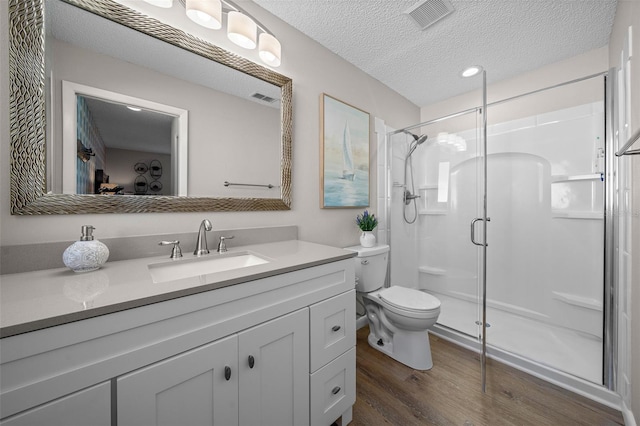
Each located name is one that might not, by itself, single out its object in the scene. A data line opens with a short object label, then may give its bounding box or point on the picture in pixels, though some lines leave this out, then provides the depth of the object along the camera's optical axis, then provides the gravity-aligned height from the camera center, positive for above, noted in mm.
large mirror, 908 +425
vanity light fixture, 1214 +1020
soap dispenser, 856 -155
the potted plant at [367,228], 2057 -140
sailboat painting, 1922 +482
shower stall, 1975 -85
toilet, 1658 -715
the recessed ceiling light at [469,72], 1728 +1043
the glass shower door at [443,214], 2158 -18
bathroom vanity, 552 -396
